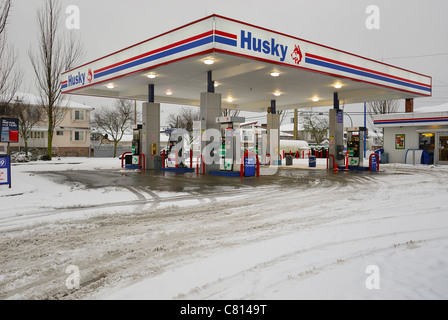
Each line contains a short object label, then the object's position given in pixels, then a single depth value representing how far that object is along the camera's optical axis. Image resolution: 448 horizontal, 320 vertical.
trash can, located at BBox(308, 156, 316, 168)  22.06
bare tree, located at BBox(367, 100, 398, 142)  46.59
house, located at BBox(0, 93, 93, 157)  40.18
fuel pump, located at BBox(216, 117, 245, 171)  14.98
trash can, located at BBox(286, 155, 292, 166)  24.80
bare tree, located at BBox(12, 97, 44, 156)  33.66
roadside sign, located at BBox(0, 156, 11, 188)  10.18
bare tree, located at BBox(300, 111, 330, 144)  60.56
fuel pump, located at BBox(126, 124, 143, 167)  19.98
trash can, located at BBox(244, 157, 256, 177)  15.25
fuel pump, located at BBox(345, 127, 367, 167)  19.67
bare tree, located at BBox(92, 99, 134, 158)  56.88
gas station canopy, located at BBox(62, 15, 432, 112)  11.78
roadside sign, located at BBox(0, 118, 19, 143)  10.55
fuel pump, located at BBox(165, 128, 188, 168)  19.03
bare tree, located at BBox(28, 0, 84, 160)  27.22
